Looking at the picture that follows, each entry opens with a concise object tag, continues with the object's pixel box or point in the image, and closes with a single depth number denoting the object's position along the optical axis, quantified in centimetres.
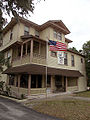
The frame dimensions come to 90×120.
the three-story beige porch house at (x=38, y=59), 1271
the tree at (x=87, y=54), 2310
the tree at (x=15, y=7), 685
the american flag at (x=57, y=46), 1079
